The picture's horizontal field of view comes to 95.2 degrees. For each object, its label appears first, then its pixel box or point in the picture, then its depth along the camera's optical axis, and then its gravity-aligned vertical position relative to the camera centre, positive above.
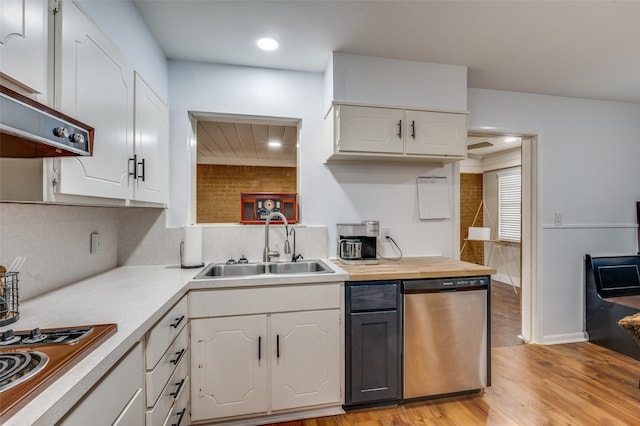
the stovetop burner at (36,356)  0.59 -0.35
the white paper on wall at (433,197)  2.50 +0.16
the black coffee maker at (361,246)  2.21 -0.23
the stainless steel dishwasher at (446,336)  1.83 -0.77
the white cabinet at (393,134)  2.08 +0.60
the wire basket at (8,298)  1.01 -0.29
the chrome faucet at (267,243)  2.13 -0.20
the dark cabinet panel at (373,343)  1.77 -0.78
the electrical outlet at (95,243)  1.72 -0.16
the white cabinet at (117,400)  0.71 -0.52
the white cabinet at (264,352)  1.63 -0.79
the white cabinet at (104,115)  1.00 +0.44
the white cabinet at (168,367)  1.11 -0.66
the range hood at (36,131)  0.61 +0.21
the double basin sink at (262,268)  2.04 -0.38
